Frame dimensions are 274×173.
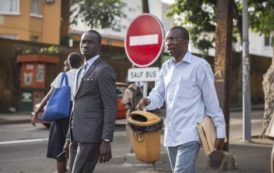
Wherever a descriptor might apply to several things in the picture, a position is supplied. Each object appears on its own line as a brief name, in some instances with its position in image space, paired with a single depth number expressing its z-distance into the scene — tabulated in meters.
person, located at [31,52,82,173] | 7.67
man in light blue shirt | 4.83
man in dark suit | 5.09
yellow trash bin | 7.95
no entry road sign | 9.02
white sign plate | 8.80
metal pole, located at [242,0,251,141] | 13.77
